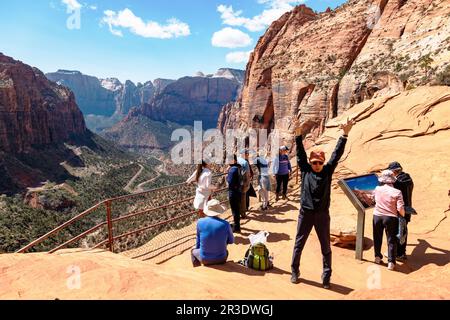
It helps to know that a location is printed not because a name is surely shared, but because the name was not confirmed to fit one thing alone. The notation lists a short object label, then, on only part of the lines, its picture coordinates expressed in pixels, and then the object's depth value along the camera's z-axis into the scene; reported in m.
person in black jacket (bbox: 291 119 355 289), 5.18
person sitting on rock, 5.81
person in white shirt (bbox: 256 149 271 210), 9.96
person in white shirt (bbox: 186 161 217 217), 7.56
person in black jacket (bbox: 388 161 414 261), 6.66
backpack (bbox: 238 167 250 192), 8.50
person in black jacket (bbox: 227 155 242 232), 8.43
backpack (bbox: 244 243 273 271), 6.18
